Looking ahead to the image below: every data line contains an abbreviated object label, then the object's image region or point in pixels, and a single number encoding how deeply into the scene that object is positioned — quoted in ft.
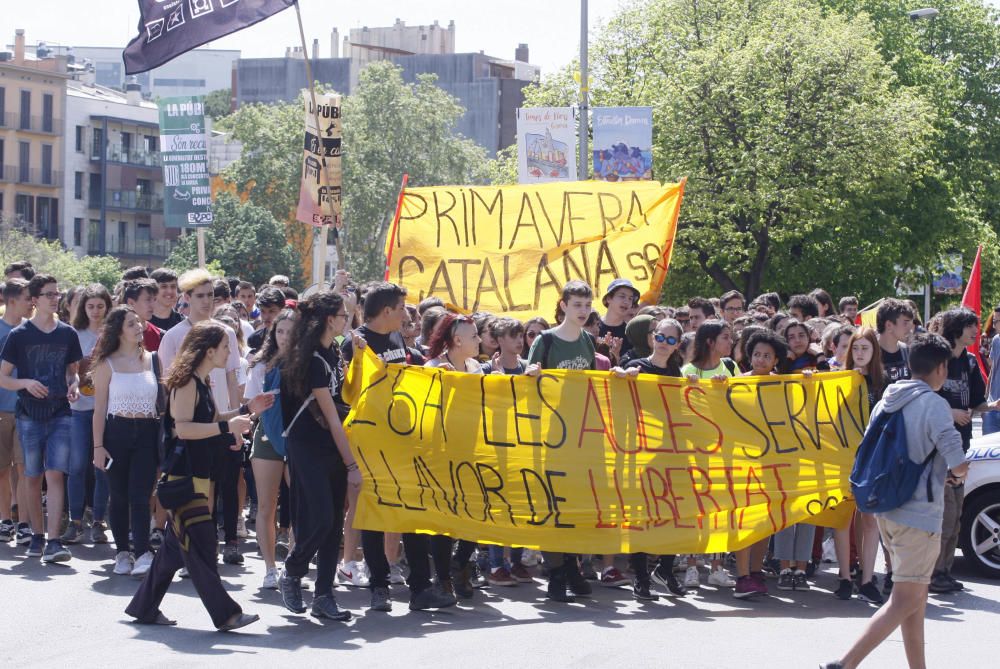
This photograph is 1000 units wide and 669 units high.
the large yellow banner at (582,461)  29.09
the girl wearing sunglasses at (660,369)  29.68
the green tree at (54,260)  194.80
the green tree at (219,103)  345.72
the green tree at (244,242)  220.64
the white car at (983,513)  33.17
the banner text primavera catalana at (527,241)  40.86
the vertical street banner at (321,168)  51.96
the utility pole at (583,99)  91.64
